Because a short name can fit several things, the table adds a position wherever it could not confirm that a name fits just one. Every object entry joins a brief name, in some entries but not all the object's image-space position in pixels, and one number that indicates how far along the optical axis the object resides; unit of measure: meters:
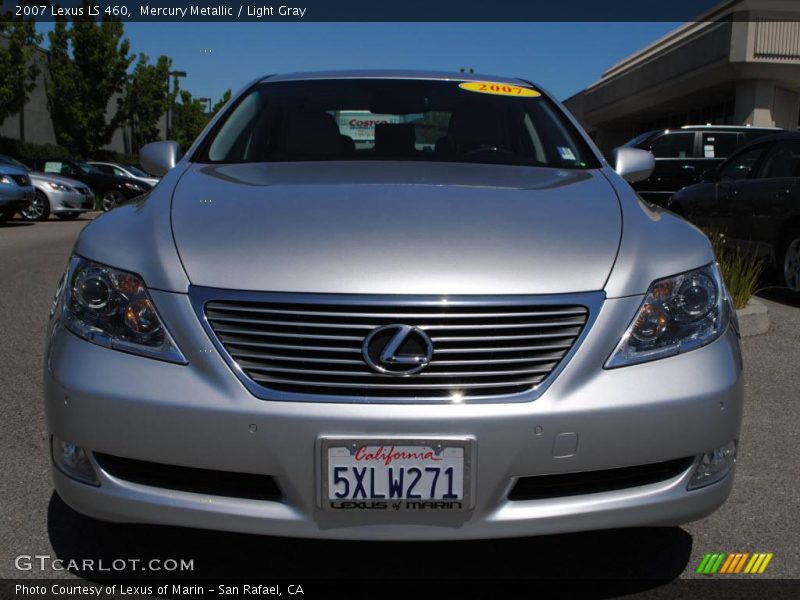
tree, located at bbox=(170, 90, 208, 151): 49.00
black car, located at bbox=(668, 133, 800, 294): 7.47
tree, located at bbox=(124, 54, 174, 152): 34.50
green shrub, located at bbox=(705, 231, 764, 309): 6.14
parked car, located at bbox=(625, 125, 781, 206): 14.48
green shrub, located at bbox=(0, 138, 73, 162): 27.14
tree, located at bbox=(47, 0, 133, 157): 30.30
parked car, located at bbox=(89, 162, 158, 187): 22.73
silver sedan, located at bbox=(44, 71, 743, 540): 2.01
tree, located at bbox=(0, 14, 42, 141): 25.33
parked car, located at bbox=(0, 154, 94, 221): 17.11
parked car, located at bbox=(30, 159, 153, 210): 21.50
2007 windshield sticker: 3.83
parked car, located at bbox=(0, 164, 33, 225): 14.83
